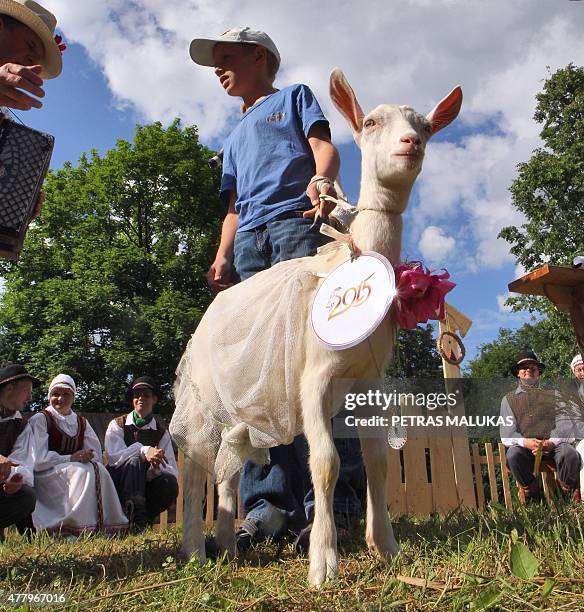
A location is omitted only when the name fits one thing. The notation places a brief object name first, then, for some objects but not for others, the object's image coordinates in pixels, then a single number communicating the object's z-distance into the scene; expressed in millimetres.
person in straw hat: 2732
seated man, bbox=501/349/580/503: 4508
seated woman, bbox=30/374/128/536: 5418
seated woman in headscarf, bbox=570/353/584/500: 4984
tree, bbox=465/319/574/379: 17141
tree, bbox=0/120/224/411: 17344
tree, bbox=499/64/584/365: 16938
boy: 3426
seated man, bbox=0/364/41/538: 5379
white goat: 2383
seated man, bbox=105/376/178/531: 6426
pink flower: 2453
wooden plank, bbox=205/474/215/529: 6750
